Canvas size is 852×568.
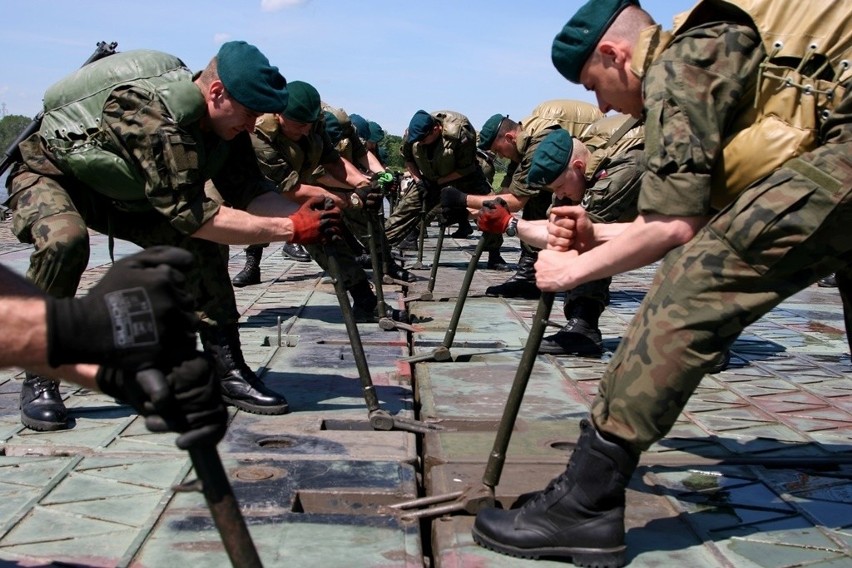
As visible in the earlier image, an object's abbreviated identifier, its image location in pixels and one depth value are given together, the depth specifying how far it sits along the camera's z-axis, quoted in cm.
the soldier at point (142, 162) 418
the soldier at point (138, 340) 181
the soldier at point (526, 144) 806
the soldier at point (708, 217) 277
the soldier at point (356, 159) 913
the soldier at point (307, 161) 633
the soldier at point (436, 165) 1045
